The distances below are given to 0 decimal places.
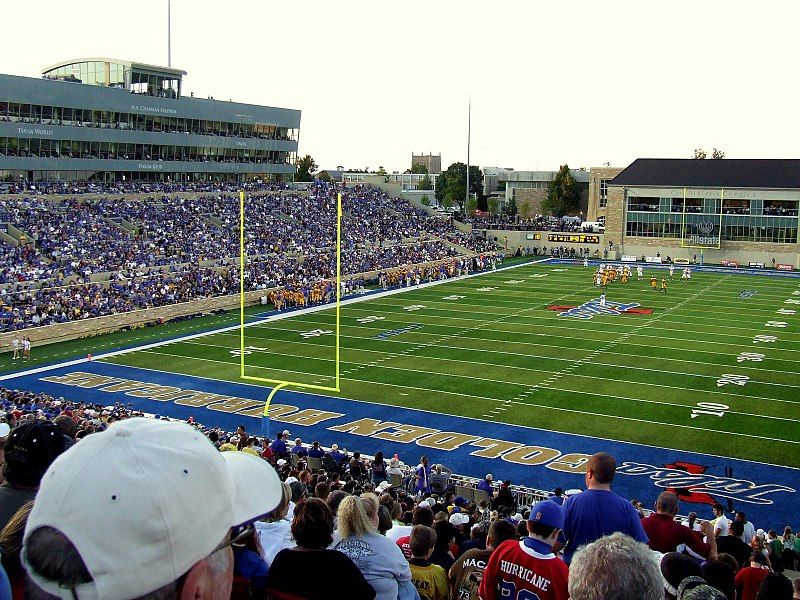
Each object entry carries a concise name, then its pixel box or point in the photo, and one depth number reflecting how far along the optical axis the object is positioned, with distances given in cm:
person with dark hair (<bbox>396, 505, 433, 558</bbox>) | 639
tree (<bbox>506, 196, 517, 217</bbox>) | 8741
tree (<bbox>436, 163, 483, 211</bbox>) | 9394
